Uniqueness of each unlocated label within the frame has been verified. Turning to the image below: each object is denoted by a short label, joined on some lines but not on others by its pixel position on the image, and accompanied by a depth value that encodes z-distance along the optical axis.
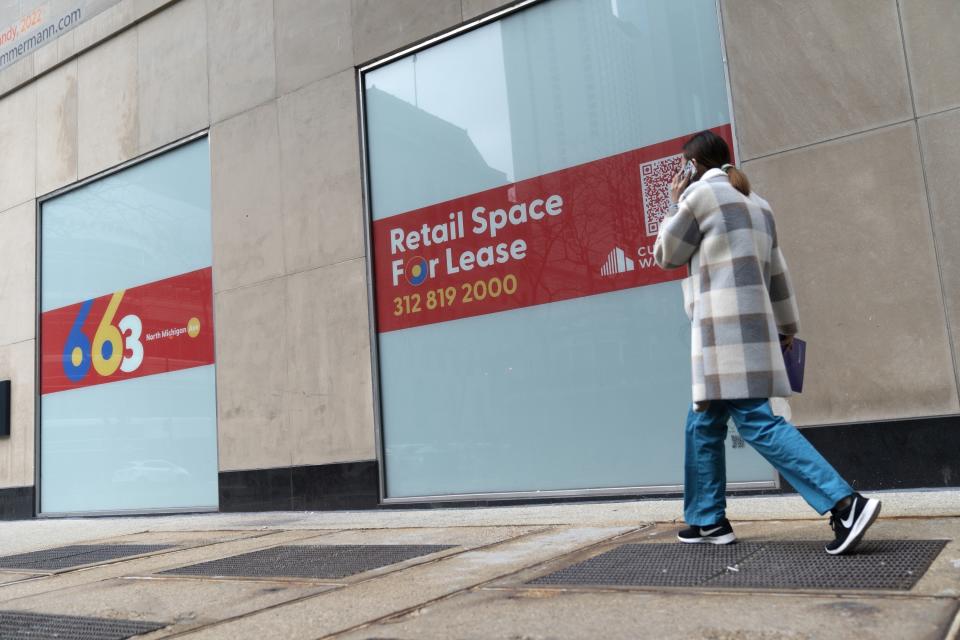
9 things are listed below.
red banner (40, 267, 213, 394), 8.88
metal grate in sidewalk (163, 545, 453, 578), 4.11
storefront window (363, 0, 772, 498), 6.13
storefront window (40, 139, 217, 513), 8.85
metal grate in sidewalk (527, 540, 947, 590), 2.83
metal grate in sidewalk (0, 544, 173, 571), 5.30
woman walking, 3.47
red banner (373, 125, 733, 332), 6.23
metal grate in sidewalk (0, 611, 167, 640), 3.01
